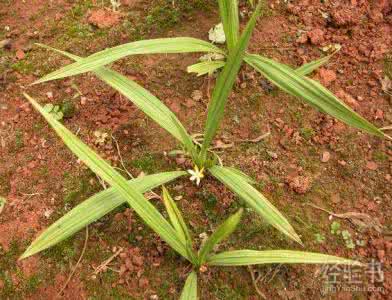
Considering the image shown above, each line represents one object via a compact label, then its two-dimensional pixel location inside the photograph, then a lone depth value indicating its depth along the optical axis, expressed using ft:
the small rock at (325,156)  1.58
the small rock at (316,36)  1.81
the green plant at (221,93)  1.25
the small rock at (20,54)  1.81
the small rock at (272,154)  1.57
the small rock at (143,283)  1.33
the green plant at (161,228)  1.12
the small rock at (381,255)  1.39
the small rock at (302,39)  1.82
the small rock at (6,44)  1.84
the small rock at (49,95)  1.71
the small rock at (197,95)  1.70
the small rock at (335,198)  1.50
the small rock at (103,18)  1.89
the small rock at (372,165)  1.56
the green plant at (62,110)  1.66
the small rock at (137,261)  1.36
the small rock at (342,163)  1.57
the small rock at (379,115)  1.66
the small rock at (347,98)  1.69
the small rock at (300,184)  1.50
